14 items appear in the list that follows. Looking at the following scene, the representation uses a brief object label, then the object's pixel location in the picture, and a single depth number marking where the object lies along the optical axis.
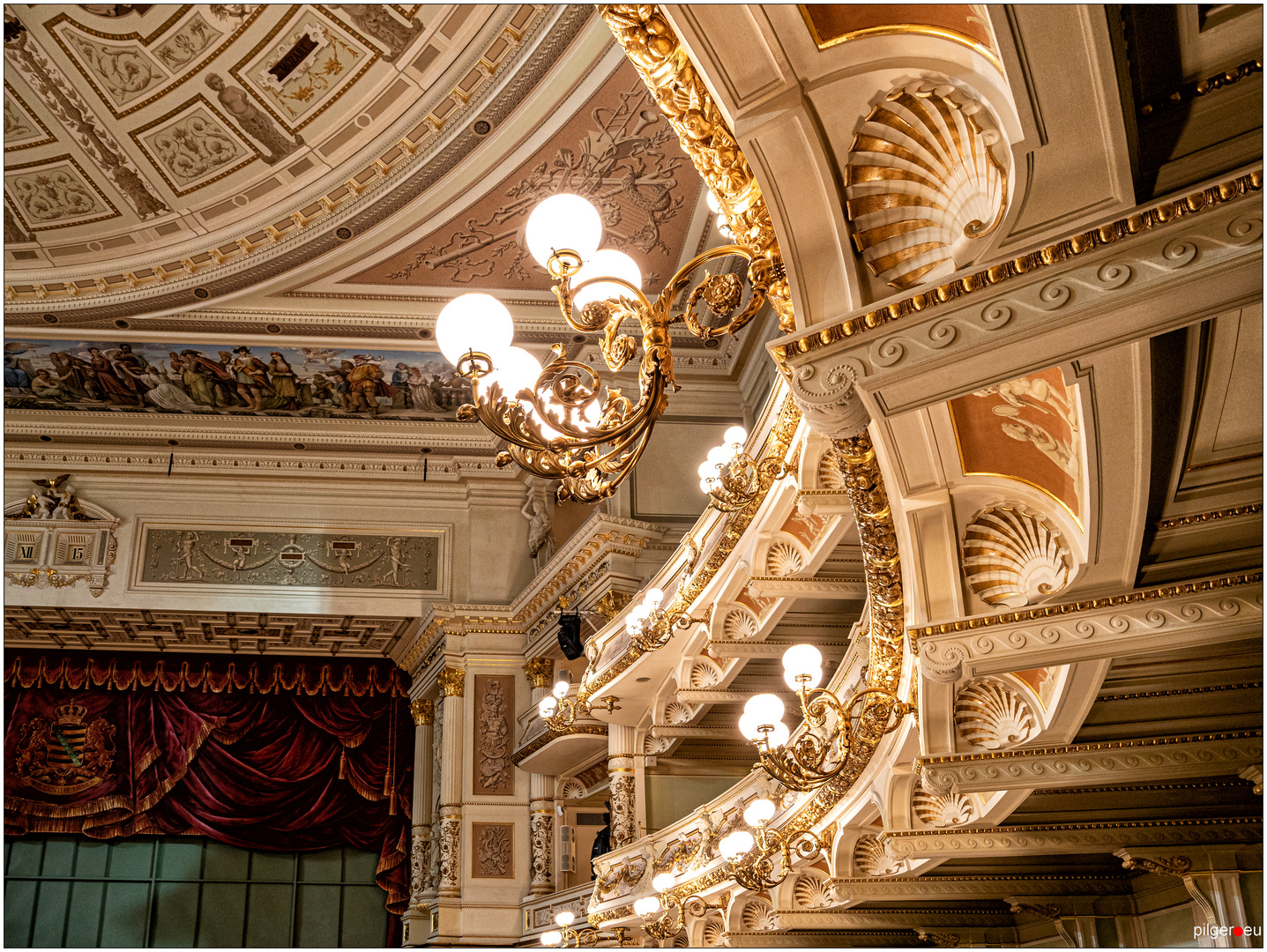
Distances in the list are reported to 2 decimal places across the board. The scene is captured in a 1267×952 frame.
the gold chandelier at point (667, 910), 8.52
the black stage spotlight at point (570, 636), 12.45
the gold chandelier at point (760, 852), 6.81
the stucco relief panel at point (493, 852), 13.59
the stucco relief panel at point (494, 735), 14.00
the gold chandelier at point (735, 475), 6.65
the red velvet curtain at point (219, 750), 15.48
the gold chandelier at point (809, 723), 5.07
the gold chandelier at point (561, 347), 3.41
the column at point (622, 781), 10.83
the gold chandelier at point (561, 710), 11.05
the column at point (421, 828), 14.80
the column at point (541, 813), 13.39
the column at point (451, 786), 13.55
